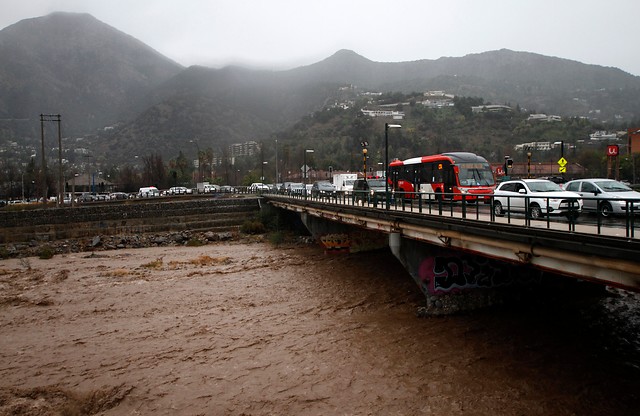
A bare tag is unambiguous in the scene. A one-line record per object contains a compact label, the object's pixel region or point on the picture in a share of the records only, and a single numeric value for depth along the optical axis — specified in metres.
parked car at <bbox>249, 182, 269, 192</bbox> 76.38
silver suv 14.91
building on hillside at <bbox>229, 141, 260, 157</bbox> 184.86
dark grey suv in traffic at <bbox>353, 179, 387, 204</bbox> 26.64
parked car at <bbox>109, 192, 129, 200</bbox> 71.00
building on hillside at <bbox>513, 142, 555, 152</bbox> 109.62
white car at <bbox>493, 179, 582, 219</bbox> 15.48
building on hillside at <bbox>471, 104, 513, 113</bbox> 155.50
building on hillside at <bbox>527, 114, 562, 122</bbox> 145.88
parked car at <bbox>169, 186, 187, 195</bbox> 78.06
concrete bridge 9.54
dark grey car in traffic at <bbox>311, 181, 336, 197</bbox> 33.87
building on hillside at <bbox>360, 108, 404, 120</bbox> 172.25
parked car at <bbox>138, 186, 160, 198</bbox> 80.19
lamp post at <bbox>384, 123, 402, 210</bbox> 21.17
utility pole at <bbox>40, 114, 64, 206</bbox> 56.45
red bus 25.05
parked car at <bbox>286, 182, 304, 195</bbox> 44.73
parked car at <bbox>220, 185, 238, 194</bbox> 81.86
